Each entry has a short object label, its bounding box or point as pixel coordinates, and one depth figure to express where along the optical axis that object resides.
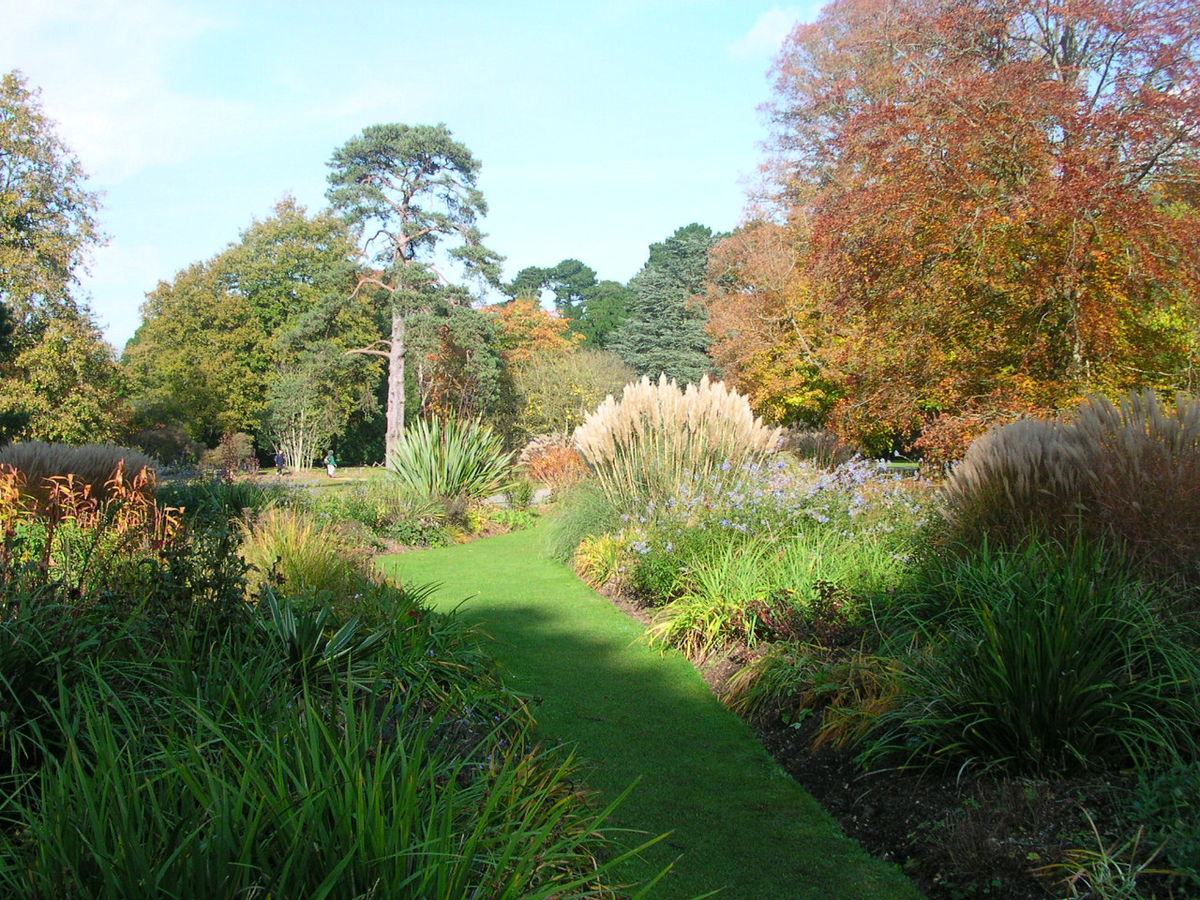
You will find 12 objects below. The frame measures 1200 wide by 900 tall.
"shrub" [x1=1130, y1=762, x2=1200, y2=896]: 2.52
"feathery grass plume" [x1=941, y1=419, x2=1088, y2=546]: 5.03
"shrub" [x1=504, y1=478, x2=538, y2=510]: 16.41
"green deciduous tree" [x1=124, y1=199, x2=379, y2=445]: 37.00
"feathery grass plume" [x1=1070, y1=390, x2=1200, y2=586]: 4.53
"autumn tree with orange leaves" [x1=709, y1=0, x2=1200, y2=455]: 8.66
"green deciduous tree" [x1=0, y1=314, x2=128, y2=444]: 22.06
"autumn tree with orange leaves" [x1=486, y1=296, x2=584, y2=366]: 37.16
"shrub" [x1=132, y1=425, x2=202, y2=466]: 27.30
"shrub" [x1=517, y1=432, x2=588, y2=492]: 15.44
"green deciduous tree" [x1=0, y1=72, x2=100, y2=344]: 22.70
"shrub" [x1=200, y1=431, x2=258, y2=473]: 30.02
